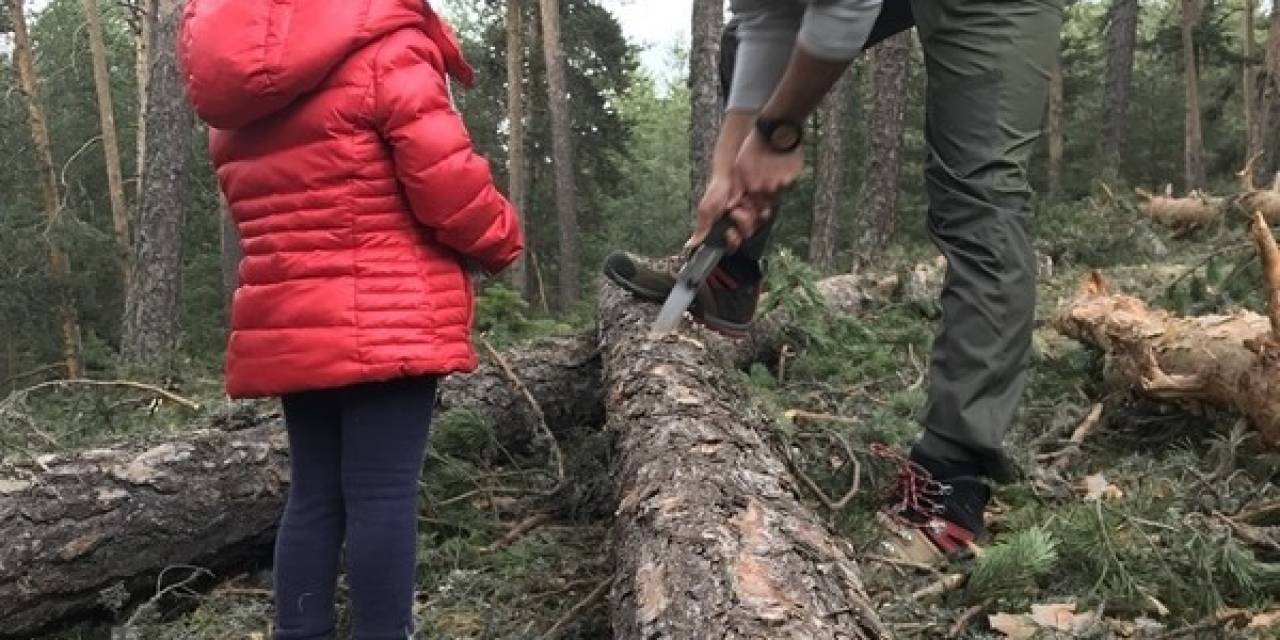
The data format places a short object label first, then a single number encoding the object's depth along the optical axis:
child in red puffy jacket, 1.99
